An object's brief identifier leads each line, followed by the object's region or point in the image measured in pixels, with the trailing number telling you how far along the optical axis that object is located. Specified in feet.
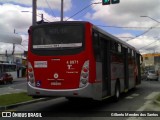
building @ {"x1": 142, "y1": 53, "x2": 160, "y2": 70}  419.70
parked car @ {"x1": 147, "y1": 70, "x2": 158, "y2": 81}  181.39
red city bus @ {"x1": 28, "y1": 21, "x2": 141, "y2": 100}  42.68
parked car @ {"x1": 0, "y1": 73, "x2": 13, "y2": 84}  147.62
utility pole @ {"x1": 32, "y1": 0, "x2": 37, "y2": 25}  65.98
